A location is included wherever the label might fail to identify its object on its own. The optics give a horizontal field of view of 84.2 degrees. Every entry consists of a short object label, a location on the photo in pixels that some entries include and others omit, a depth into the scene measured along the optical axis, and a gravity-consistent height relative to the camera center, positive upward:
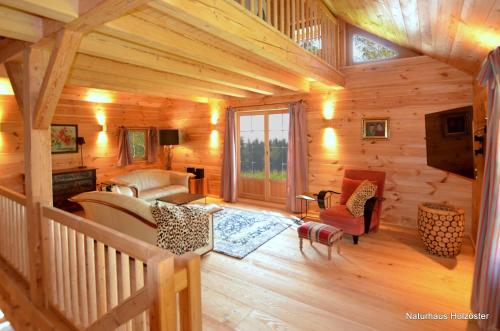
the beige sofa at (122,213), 2.92 -0.66
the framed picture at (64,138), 5.48 +0.35
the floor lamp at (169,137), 6.81 +0.40
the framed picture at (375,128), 4.46 +0.35
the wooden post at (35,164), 2.31 -0.07
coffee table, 4.66 -0.80
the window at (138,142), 6.85 +0.30
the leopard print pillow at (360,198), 3.78 -0.66
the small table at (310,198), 4.63 -0.84
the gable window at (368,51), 4.45 +1.64
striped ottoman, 3.34 -1.03
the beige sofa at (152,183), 5.20 -0.60
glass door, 5.79 -0.07
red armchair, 3.78 -0.87
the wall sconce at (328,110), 4.96 +0.73
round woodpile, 3.29 -0.98
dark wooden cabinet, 5.16 -0.56
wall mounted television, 2.33 +0.07
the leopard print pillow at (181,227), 2.88 -0.82
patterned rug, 3.77 -1.25
